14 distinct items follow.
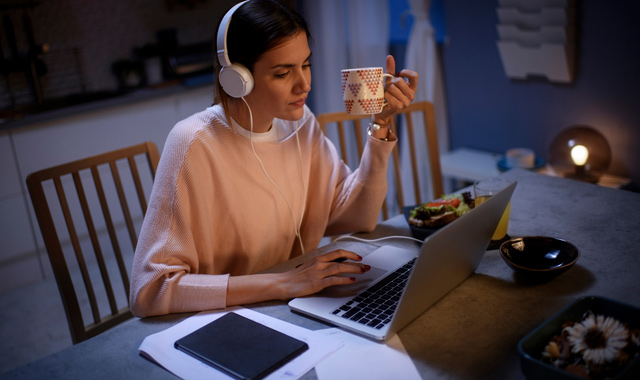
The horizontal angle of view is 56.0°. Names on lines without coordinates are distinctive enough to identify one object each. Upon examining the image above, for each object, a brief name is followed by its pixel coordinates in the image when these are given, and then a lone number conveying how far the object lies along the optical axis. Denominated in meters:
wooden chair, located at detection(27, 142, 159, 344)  1.35
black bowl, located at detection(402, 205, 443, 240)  1.31
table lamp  2.52
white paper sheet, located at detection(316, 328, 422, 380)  0.88
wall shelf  2.55
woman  1.14
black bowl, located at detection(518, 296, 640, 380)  0.78
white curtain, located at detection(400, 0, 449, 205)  3.05
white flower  0.81
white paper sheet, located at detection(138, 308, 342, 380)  0.90
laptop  0.92
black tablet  0.90
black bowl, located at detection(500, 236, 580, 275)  1.15
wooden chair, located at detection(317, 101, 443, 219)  1.78
